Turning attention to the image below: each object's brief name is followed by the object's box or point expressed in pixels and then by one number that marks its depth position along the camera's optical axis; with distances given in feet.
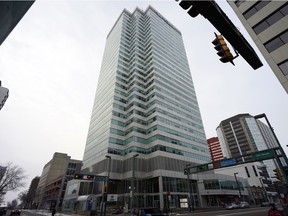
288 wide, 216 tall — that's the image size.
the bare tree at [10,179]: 143.64
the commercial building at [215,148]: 539.70
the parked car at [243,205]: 140.69
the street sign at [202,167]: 86.02
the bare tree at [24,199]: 368.15
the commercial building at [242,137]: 433.65
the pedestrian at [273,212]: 35.93
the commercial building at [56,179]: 247.91
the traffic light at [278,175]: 54.80
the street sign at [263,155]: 62.72
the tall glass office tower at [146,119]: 142.51
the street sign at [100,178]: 81.01
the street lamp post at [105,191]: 70.40
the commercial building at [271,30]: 56.08
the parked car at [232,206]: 128.47
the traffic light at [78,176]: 76.59
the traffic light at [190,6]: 15.40
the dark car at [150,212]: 52.80
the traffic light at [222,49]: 18.66
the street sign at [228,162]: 75.31
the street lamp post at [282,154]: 51.41
